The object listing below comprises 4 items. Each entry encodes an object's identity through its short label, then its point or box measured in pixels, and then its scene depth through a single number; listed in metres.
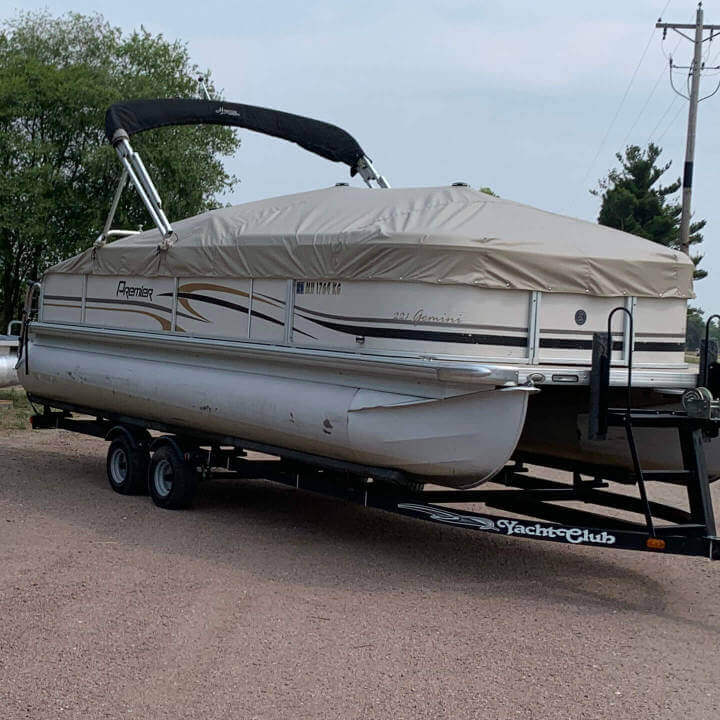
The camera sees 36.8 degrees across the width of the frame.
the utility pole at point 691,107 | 26.88
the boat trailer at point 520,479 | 7.60
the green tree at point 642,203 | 48.06
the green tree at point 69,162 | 37.94
